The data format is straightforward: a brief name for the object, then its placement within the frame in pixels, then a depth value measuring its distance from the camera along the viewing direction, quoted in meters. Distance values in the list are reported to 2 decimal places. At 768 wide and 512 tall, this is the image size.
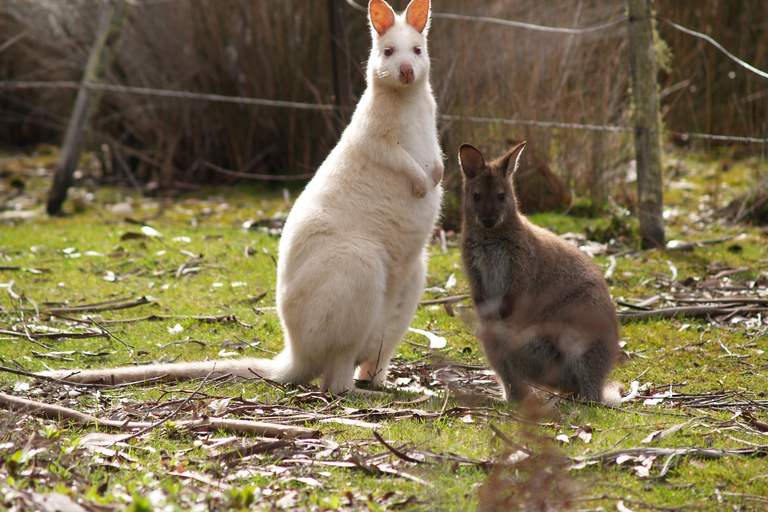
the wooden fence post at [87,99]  15.30
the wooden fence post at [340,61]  12.16
